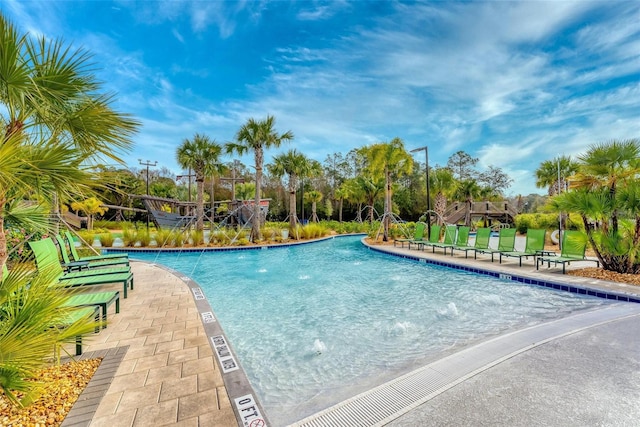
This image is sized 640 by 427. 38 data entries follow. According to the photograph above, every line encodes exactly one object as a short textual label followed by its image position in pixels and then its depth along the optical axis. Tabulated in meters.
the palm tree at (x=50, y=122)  1.73
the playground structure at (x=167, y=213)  19.45
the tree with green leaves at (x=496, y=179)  40.34
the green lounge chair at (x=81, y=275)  3.83
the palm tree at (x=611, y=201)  6.07
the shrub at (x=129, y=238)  12.94
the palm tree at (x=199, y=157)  14.51
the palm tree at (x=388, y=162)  14.55
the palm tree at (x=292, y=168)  16.69
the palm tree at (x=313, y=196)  27.75
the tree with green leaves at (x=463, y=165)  40.00
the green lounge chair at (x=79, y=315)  1.93
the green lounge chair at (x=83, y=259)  6.24
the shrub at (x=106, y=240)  12.57
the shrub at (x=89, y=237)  11.78
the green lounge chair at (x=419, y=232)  12.59
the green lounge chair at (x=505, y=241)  8.92
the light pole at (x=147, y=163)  27.13
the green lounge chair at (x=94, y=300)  3.13
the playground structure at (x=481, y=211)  23.41
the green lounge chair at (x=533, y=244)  8.07
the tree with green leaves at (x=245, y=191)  32.50
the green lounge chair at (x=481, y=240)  9.58
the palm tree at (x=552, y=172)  17.97
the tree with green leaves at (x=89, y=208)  20.53
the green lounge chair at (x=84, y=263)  5.57
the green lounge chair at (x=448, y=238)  10.99
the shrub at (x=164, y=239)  12.94
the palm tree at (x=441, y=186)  18.45
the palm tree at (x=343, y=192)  26.24
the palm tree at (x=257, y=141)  14.23
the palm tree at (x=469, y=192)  22.29
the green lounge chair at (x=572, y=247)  6.86
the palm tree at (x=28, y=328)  1.53
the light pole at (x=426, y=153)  13.72
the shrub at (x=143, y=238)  13.07
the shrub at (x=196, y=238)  13.23
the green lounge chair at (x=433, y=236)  11.76
